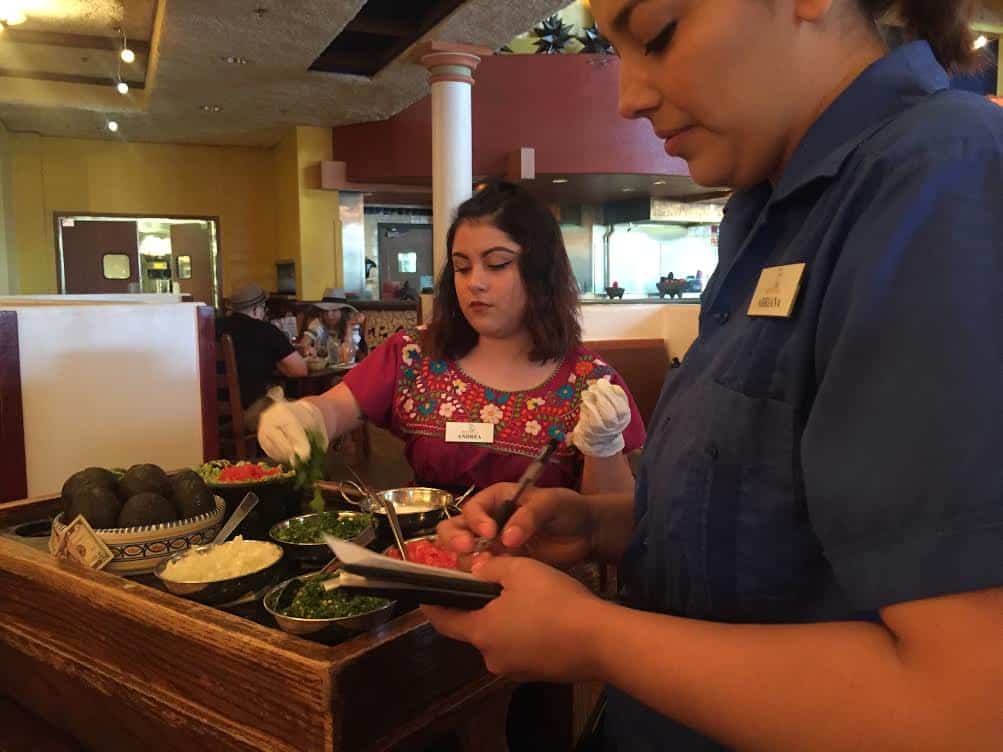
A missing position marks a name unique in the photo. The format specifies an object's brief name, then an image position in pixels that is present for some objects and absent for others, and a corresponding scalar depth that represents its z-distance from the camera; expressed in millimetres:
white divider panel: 1896
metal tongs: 1072
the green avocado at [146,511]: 1151
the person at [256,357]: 4406
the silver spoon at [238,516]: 1246
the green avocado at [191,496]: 1231
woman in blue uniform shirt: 405
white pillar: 5723
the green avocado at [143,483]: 1244
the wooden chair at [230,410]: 4191
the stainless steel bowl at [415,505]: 1366
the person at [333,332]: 5430
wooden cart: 801
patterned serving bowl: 1117
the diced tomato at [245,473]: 1433
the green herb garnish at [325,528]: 1229
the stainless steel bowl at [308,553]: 1166
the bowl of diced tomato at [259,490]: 1391
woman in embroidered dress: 1889
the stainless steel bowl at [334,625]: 876
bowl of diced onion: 1001
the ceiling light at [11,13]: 5016
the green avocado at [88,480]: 1225
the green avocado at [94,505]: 1151
